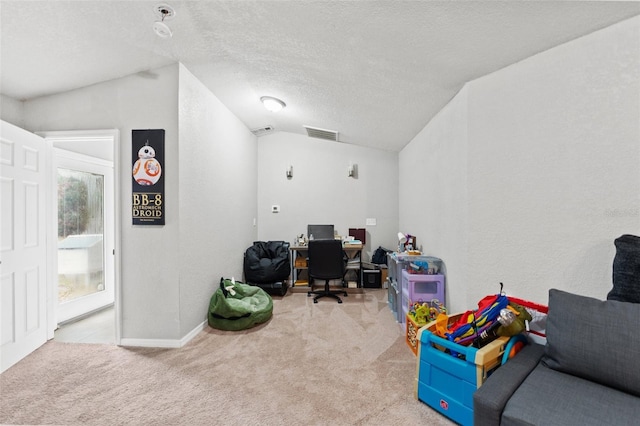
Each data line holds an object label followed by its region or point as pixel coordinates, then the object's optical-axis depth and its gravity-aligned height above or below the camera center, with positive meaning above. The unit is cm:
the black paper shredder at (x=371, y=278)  448 -111
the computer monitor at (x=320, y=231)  469 -32
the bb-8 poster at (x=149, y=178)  251 +35
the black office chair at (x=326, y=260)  375 -67
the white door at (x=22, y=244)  219 -25
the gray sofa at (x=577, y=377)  113 -84
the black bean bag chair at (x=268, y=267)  399 -82
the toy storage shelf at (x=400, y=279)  284 -84
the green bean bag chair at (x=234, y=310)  287 -109
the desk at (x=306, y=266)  439 -87
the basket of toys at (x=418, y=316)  240 -98
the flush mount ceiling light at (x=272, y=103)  328 +142
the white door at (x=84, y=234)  323 -25
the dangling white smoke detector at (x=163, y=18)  183 +144
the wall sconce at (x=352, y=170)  477 +79
